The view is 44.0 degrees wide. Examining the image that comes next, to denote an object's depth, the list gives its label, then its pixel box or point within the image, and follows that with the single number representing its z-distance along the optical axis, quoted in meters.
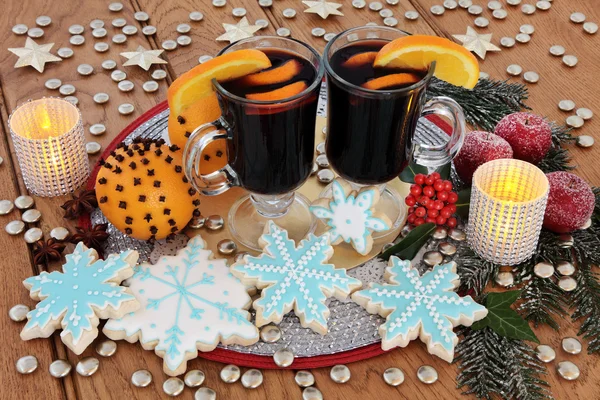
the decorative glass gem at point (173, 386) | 0.79
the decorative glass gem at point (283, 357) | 0.82
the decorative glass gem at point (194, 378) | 0.80
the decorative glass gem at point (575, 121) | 1.12
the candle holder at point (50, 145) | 0.97
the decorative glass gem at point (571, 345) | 0.83
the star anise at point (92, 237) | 0.93
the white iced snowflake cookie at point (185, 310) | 0.81
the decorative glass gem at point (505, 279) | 0.90
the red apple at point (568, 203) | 0.92
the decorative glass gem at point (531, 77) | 1.20
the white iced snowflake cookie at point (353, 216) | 0.93
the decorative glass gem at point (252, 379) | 0.80
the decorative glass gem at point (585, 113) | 1.13
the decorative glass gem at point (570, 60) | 1.23
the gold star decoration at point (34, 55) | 1.20
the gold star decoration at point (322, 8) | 1.32
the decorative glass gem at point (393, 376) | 0.81
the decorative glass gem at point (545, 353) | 0.82
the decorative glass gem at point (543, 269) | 0.91
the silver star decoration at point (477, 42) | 1.25
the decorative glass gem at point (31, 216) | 0.97
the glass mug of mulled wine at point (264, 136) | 0.83
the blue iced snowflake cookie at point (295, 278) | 0.84
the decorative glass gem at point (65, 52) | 1.23
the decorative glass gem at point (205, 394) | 0.79
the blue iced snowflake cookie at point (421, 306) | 0.82
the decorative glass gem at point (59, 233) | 0.95
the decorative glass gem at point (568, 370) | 0.81
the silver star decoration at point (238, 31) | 1.27
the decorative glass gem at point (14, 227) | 0.96
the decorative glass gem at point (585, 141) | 1.09
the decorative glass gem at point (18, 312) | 0.85
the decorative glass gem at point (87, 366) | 0.81
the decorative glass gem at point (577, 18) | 1.32
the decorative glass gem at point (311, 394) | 0.79
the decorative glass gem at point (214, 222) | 0.97
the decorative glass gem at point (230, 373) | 0.81
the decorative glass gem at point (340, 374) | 0.81
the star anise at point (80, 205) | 0.97
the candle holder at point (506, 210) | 0.88
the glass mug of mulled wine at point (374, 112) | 0.84
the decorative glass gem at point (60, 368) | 0.80
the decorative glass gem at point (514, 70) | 1.21
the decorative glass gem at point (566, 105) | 1.15
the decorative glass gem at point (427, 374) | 0.81
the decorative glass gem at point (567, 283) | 0.89
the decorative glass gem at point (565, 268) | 0.91
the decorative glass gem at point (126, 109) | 1.13
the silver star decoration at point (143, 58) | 1.21
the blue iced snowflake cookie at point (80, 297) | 0.82
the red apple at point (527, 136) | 1.01
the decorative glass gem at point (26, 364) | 0.81
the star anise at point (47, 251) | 0.92
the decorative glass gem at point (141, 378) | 0.80
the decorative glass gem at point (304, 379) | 0.81
